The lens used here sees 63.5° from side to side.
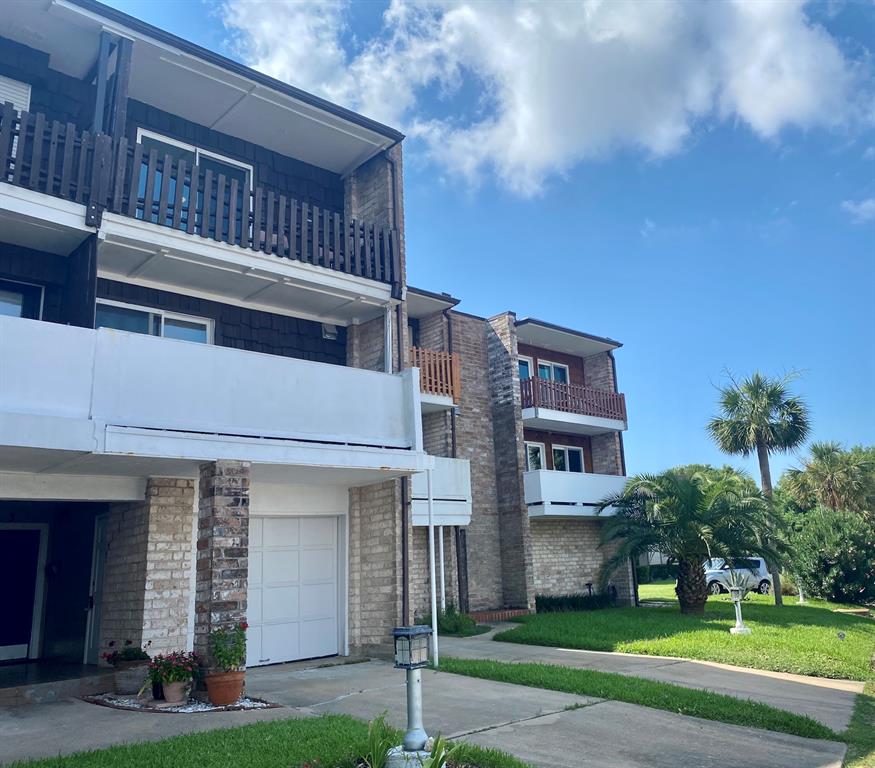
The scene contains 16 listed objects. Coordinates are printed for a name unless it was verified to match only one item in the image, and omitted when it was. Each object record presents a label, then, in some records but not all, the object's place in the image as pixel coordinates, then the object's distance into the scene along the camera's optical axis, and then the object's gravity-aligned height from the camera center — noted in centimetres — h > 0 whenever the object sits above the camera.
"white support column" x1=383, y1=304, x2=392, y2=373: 1212 +366
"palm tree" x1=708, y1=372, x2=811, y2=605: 2481 +431
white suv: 2766 -132
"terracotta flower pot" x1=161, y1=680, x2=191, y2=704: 808 -140
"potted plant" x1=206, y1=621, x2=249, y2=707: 797 -113
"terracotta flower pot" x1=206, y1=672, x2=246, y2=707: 796 -135
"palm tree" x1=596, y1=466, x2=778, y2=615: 1800 +56
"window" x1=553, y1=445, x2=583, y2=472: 2450 +320
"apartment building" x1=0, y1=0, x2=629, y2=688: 855 +259
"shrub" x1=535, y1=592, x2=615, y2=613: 2089 -149
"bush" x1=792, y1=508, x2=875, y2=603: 2369 -47
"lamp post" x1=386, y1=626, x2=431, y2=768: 508 -93
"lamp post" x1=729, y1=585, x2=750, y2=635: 1444 -133
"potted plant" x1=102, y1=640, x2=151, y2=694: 866 -119
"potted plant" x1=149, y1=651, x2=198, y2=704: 807 -120
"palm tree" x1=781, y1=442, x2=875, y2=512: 2575 +235
